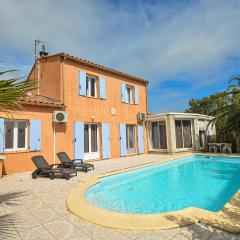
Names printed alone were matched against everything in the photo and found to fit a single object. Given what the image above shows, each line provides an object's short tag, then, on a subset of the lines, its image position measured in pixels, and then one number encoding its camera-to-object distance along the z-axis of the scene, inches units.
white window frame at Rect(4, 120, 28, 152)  429.4
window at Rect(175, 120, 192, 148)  753.6
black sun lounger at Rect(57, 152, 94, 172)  425.4
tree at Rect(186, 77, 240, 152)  565.5
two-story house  440.5
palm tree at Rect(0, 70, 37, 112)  148.8
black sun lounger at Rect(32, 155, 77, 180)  359.3
